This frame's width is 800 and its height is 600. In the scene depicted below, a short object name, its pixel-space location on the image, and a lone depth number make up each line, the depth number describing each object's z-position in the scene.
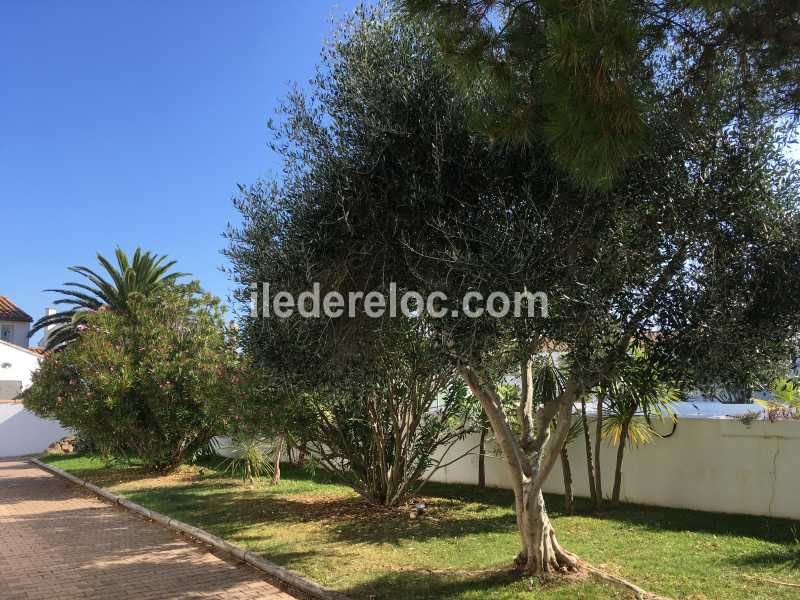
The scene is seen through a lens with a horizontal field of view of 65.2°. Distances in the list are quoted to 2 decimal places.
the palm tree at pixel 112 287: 26.59
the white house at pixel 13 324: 44.56
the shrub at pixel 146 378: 15.92
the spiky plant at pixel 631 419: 9.62
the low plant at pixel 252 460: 14.52
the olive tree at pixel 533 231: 5.07
